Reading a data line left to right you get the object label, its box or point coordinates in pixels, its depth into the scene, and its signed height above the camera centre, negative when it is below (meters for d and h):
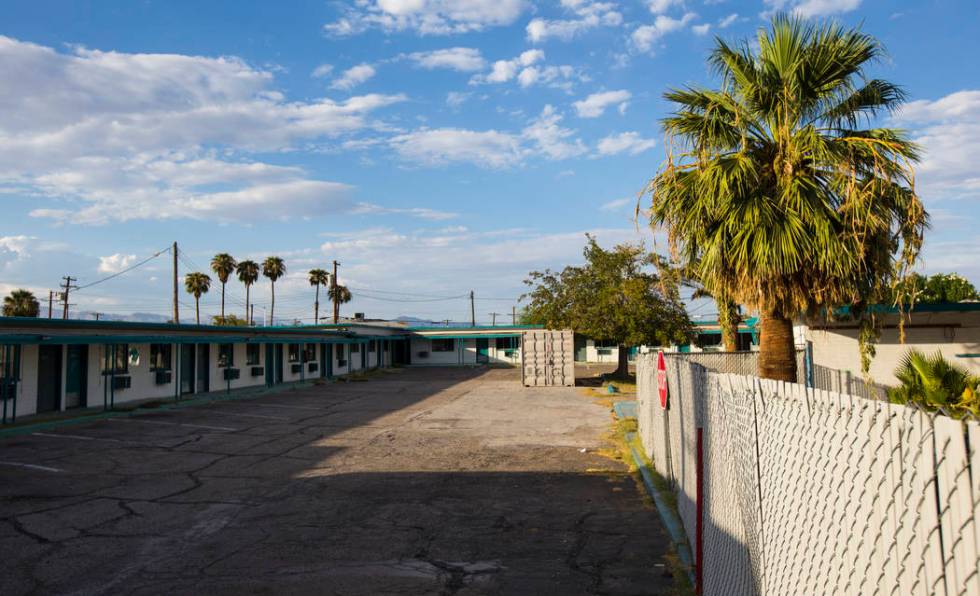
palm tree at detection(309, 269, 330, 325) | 83.06 +7.39
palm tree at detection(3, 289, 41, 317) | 60.59 +3.60
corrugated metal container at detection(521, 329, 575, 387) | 33.00 -1.27
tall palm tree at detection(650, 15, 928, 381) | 10.15 +2.17
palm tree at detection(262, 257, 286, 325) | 76.00 +7.98
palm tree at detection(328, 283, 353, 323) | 91.12 +5.79
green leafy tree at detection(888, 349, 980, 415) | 10.69 -0.96
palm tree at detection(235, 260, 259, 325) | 72.38 +7.26
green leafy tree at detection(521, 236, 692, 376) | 31.56 +1.42
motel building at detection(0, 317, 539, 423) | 19.98 -0.82
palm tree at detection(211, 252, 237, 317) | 69.19 +7.60
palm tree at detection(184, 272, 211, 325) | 66.75 +5.59
